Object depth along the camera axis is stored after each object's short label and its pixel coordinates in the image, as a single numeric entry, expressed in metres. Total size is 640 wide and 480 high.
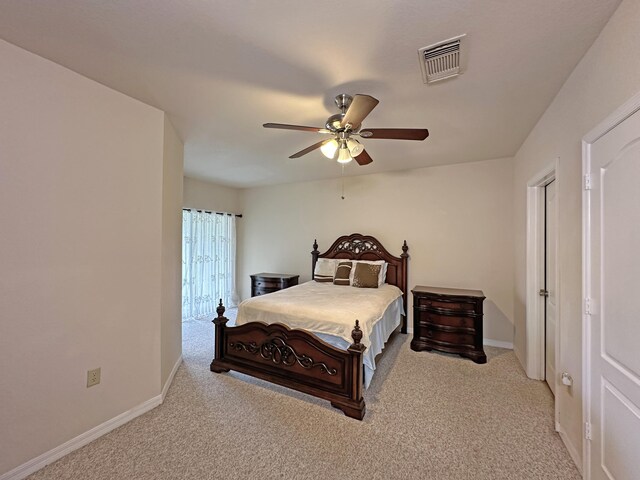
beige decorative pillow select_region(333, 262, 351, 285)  4.02
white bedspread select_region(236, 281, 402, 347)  2.41
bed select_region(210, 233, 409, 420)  2.18
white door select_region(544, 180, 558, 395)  2.44
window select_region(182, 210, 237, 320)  4.59
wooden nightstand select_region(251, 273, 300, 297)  4.71
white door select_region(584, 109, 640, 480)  1.18
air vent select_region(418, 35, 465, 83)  1.51
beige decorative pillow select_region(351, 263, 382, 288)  3.82
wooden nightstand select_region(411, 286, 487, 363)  3.20
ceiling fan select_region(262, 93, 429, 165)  1.77
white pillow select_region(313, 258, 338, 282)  4.25
